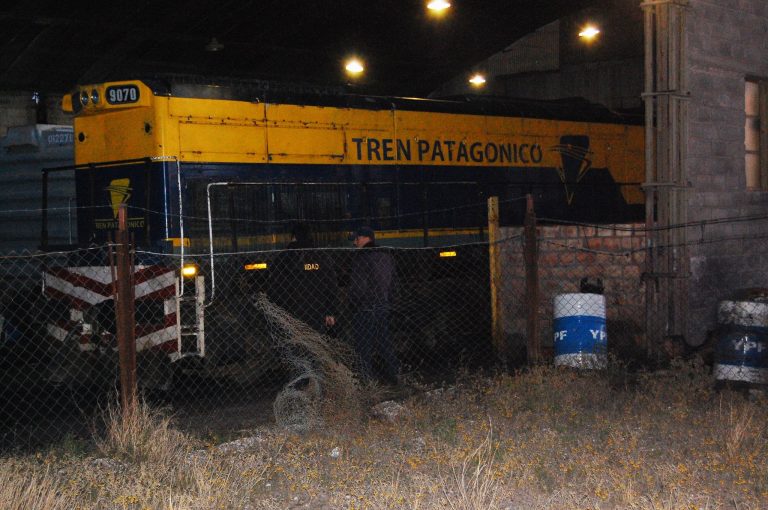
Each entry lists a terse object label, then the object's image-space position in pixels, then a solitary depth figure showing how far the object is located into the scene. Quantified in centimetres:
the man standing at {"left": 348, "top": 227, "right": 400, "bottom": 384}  956
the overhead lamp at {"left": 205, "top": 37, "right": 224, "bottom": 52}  1978
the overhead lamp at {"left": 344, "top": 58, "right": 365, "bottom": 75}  2267
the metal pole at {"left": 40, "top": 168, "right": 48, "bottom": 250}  1118
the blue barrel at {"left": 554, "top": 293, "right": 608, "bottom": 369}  961
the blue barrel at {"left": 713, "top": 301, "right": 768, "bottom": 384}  887
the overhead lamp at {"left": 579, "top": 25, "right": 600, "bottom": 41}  2164
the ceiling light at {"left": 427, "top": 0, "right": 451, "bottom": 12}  1584
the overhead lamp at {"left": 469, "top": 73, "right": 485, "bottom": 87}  2802
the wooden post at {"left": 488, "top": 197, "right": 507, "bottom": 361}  1115
